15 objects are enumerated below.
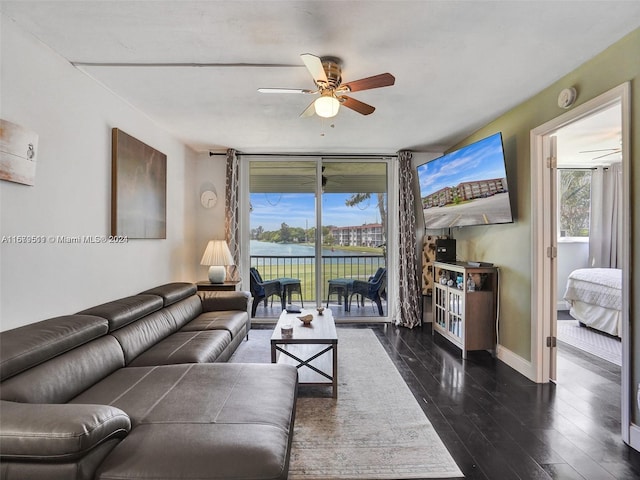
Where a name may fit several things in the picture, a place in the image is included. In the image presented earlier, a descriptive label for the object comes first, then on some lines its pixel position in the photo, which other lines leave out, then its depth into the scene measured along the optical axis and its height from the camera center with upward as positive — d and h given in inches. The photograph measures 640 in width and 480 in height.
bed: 151.9 -29.4
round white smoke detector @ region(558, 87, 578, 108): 93.4 +42.5
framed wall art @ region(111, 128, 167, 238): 107.8 +18.7
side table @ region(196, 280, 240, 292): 155.6 -24.0
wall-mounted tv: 120.6 +22.8
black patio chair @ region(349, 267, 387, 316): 191.6 -29.6
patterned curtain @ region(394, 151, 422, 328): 182.2 -4.0
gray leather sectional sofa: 43.1 -32.4
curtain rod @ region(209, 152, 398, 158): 185.2 +49.0
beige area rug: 67.7 -49.1
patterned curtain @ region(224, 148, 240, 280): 179.6 +17.0
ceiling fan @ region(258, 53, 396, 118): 81.2 +40.7
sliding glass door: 190.7 +8.3
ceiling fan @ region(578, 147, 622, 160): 172.0 +49.4
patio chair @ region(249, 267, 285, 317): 187.9 -30.1
